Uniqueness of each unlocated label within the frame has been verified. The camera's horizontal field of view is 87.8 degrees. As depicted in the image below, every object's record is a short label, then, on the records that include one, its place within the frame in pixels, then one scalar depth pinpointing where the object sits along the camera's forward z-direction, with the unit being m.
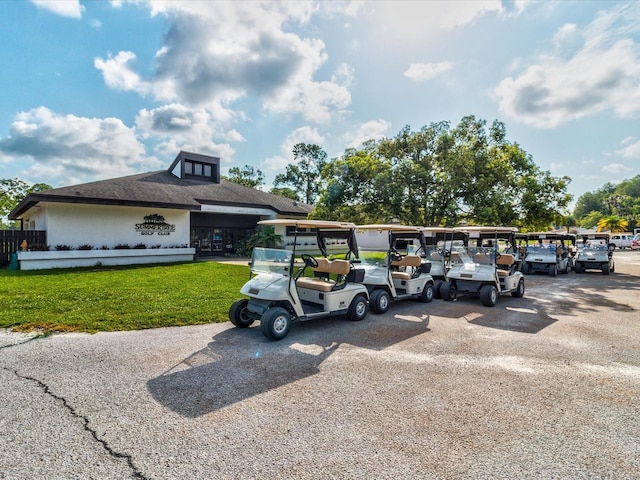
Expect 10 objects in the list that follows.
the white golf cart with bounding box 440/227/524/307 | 8.45
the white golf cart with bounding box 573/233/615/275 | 15.62
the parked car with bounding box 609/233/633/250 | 37.34
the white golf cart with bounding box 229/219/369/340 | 5.51
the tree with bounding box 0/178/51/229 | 38.44
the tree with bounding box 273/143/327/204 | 43.09
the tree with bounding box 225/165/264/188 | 43.41
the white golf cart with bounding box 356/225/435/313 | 7.69
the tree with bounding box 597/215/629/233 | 50.28
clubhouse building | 14.57
